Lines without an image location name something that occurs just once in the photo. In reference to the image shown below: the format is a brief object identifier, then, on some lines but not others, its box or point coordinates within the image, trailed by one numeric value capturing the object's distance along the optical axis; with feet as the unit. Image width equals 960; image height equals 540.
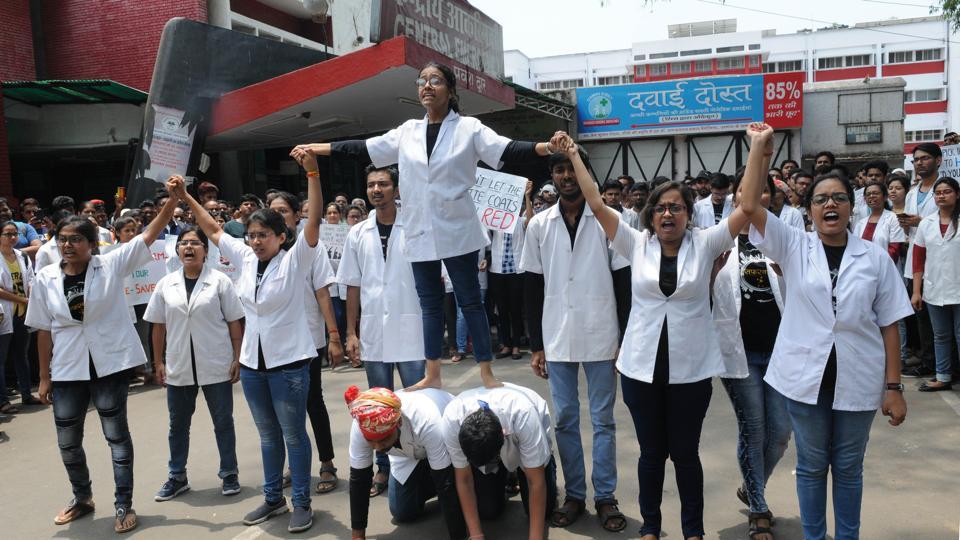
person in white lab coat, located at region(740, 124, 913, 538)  10.55
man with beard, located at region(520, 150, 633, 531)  13.73
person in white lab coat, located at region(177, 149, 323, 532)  14.48
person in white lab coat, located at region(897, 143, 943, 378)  24.47
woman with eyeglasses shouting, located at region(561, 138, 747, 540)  11.63
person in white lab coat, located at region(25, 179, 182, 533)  14.85
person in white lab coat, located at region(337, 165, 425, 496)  16.08
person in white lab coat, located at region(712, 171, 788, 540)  13.00
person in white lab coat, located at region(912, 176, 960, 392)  21.89
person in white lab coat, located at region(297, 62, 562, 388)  13.43
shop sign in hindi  70.69
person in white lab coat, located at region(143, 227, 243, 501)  16.19
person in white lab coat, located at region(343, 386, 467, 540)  12.24
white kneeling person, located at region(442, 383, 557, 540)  12.05
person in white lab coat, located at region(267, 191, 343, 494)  16.25
